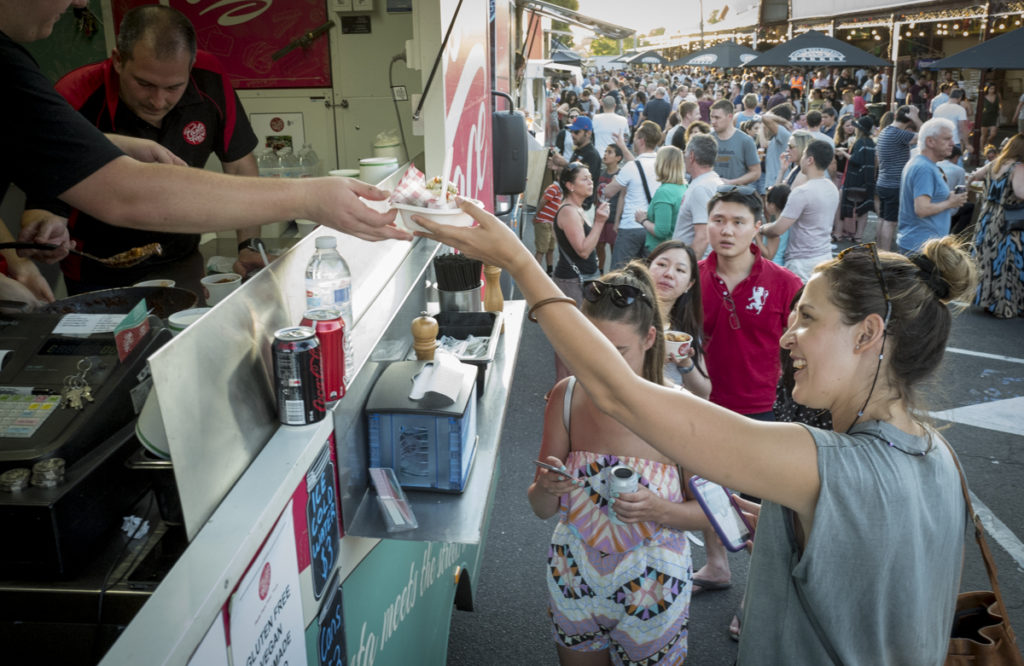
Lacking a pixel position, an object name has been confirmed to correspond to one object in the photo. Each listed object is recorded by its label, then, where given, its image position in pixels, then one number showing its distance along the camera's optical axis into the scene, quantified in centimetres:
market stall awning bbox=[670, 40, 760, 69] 2175
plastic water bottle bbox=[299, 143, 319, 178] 527
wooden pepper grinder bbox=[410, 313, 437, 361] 271
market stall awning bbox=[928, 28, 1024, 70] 984
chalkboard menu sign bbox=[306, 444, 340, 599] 179
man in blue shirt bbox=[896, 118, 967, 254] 795
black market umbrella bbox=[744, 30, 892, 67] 1605
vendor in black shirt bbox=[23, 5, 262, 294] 318
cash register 146
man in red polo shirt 416
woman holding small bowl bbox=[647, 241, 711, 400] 417
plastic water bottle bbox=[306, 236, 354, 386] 226
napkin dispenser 228
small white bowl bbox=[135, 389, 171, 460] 154
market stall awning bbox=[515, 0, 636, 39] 1447
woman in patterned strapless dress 267
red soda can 194
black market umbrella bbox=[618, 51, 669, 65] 3266
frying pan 225
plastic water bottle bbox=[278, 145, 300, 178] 524
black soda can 178
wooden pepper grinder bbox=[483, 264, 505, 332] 385
